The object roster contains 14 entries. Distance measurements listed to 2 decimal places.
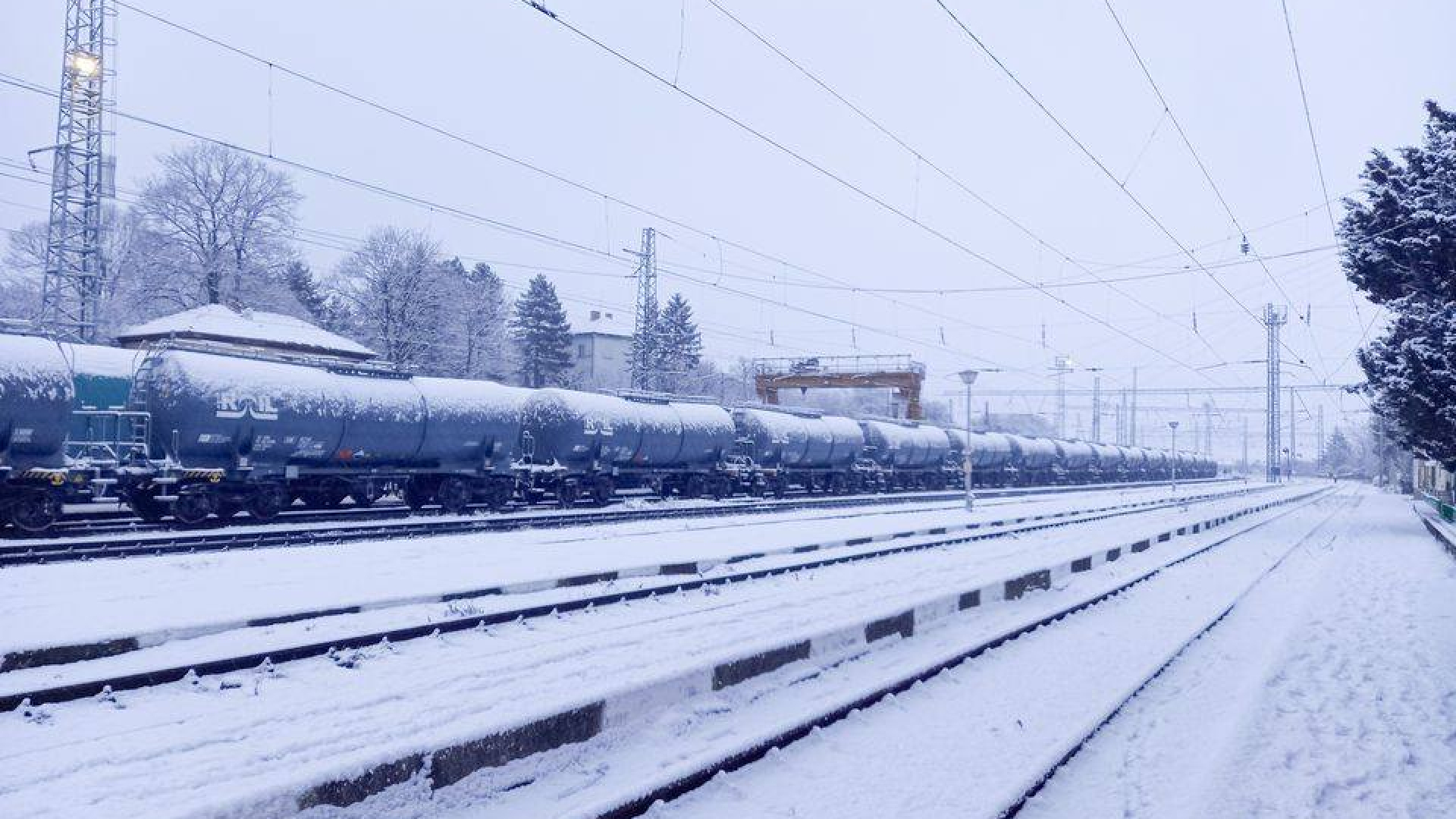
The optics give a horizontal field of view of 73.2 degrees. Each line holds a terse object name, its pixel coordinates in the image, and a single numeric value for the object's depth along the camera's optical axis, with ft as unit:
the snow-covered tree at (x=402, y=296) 165.58
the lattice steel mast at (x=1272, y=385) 194.08
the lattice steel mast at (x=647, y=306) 133.80
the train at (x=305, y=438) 53.62
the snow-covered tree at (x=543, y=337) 222.89
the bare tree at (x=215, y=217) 146.20
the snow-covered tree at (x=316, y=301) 177.58
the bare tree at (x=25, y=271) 162.81
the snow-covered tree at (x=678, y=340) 229.86
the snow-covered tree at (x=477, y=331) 191.42
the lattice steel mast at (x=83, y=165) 97.14
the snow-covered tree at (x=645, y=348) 132.87
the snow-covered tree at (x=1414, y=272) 74.95
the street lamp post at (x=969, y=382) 89.56
